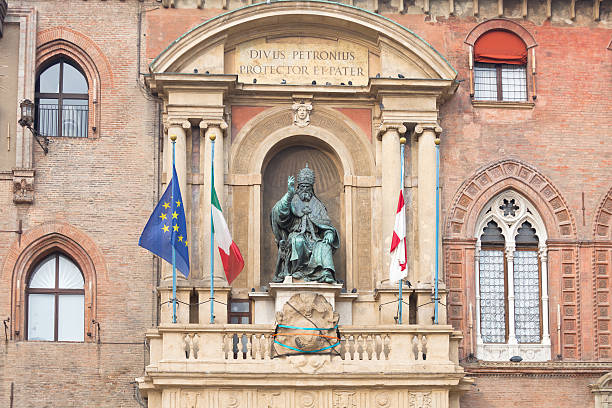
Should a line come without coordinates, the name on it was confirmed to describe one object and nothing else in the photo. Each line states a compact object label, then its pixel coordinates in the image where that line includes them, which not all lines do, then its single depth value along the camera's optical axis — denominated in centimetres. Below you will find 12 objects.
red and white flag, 2961
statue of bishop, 3005
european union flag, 2925
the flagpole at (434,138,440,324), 3008
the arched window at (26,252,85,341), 3067
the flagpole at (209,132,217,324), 2950
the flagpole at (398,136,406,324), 3058
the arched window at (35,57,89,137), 3148
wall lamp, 3021
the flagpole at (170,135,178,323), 2920
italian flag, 2938
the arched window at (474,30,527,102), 3228
